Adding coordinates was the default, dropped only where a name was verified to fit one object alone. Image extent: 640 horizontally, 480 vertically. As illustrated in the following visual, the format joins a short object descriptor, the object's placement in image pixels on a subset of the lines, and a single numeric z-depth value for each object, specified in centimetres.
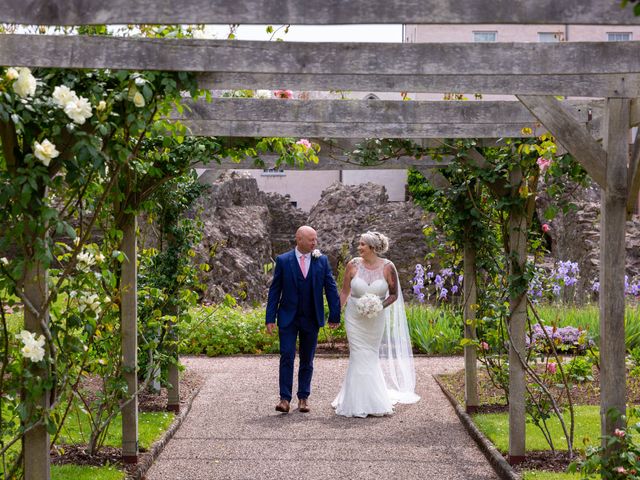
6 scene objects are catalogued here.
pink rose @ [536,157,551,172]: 649
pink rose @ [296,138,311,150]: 827
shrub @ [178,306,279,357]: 1362
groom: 914
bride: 937
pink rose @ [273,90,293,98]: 721
